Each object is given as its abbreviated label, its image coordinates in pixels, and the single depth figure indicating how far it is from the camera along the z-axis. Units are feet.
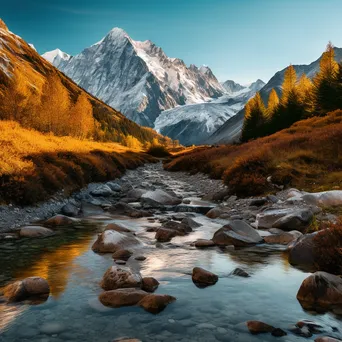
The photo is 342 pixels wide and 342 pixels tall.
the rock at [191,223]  43.75
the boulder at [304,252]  27.07
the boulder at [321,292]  19.29
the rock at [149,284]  22.25
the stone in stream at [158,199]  62.69
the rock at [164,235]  36.76
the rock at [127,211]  52.41
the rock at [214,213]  50.75
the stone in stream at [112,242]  31.94
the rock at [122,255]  29.55
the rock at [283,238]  34.51
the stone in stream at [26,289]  20.03
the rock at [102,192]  69.72
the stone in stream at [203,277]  23.71
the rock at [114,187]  80.20
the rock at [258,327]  16.65
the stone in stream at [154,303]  18.96
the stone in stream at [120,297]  19.58
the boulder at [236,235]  34.24
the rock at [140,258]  28.98
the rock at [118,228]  39.27
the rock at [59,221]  43.32
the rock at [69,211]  50.01
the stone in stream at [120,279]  21.90
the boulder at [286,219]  37.78
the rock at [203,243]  33.60
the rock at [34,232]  36.50
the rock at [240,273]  25.07
